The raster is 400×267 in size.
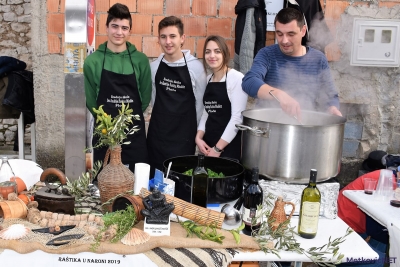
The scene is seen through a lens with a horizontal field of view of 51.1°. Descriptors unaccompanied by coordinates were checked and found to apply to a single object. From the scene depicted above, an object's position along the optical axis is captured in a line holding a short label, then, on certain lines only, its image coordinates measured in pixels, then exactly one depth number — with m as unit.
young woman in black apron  3.00
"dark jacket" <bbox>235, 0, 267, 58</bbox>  3.64
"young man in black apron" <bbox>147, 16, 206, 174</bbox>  3.18
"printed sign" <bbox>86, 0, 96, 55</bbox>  2.58
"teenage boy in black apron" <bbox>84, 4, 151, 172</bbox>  3.04
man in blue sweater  2.72
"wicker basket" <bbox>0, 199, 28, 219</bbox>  1.82
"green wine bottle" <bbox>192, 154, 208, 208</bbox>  2.00
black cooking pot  2.04
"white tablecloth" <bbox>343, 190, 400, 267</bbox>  2.12
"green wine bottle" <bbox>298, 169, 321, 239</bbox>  1.81
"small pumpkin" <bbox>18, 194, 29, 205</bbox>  1.96
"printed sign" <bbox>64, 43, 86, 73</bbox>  2.45
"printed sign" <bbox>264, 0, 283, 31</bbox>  3.93
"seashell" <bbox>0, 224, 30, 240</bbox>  1.68
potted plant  2.00
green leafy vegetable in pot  2.22
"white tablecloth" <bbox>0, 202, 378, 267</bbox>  1.64
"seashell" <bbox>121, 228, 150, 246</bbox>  1.69
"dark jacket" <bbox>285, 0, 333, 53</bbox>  3.67
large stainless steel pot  2.03
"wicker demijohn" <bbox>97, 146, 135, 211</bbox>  1.99
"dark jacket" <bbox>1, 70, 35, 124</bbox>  3.95
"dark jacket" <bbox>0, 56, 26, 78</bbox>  4.00
